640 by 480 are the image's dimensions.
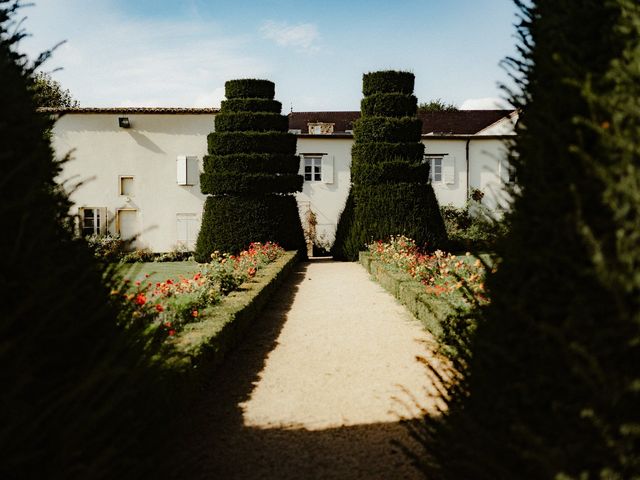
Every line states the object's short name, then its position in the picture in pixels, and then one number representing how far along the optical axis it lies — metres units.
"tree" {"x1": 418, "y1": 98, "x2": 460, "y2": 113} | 55.66
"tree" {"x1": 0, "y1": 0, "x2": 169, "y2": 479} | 2.40
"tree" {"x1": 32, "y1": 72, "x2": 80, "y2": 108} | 39.94
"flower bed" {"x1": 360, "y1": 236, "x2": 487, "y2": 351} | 8.11
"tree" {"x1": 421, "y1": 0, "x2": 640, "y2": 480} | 2.22
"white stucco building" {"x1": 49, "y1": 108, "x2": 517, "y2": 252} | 26.67
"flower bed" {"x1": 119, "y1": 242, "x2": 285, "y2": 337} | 7.36
